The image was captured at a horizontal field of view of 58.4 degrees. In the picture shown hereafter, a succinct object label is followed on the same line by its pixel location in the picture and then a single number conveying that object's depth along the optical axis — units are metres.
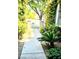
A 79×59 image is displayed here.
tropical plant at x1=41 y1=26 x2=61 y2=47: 1.83
